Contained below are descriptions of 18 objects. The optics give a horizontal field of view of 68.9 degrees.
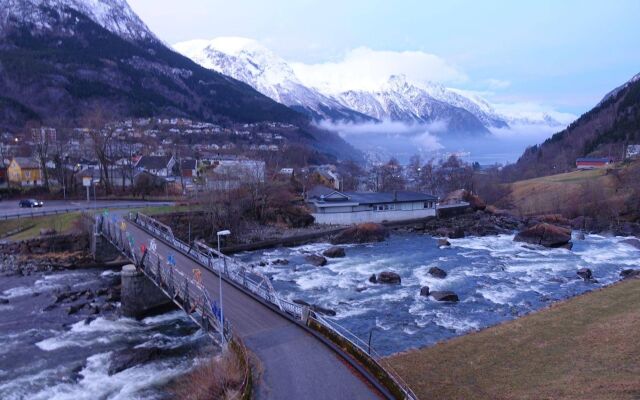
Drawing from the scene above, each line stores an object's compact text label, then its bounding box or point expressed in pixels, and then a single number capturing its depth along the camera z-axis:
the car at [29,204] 49.03
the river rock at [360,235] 48.03
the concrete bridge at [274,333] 13.42
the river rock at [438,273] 33.59
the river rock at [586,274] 32.53
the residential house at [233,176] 53.19
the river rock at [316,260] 37.84
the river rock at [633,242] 44.71
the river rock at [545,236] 45.12
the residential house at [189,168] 81.44
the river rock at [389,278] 32.18
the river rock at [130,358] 19.50
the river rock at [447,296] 28.02
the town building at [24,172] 64.69
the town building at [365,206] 54.81
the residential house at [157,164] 78.19
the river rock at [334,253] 40.94
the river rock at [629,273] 32.03
